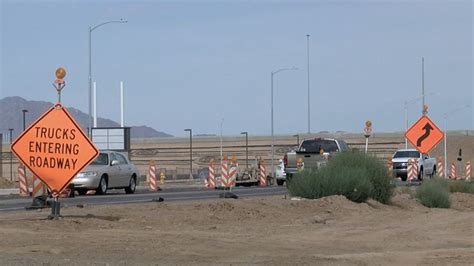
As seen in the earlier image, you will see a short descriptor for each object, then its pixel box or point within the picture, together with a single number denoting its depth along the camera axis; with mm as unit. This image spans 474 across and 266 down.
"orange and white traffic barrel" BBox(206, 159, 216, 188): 45938
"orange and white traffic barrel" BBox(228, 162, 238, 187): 40438
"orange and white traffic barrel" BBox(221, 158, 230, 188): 40378
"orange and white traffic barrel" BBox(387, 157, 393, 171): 30441
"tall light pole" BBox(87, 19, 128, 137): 49806
